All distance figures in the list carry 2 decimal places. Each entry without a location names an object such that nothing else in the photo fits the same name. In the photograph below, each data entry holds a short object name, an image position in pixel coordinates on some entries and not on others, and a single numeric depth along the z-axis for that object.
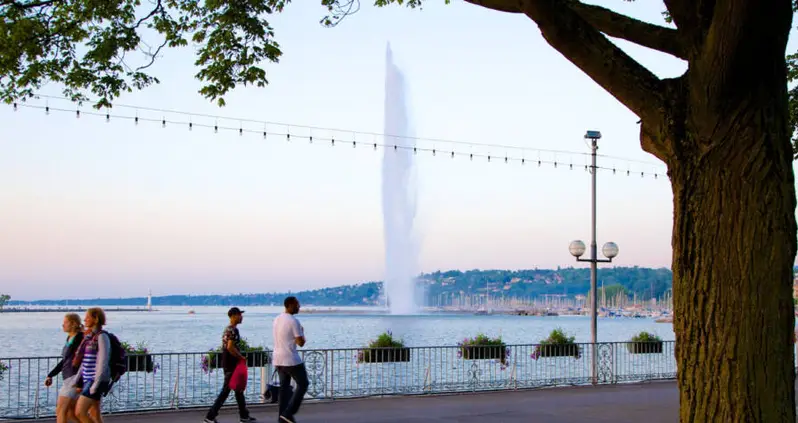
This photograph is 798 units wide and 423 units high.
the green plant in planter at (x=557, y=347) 24.42
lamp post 24.22
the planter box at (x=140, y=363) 18.00
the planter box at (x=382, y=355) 21.12
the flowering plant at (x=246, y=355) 18.33
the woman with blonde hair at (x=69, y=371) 11.47
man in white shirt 14.03
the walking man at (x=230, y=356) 14.73
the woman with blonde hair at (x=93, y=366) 11.34
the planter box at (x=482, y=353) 22.77
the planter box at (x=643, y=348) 25.49
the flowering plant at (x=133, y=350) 18.49
